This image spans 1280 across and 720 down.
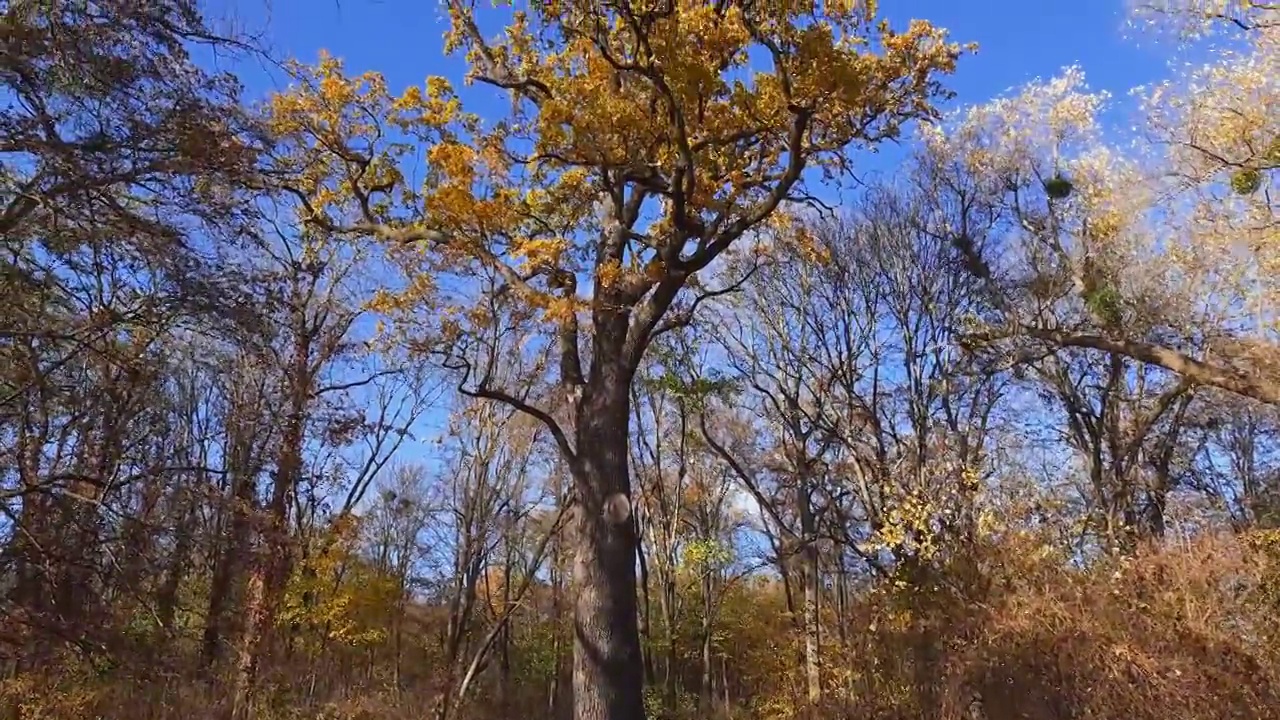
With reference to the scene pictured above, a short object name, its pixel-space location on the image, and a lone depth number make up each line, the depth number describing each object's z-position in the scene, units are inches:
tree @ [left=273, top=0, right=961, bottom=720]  266.2
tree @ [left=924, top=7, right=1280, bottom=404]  377.1
